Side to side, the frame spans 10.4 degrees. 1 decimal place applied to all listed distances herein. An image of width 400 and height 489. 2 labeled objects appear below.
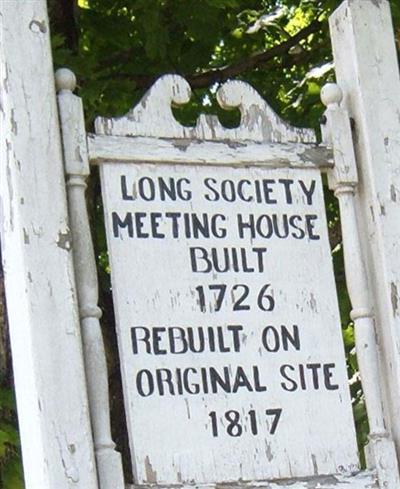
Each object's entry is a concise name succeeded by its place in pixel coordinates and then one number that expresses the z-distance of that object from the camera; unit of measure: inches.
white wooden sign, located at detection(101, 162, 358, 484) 196.8
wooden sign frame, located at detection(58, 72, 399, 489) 202.7
